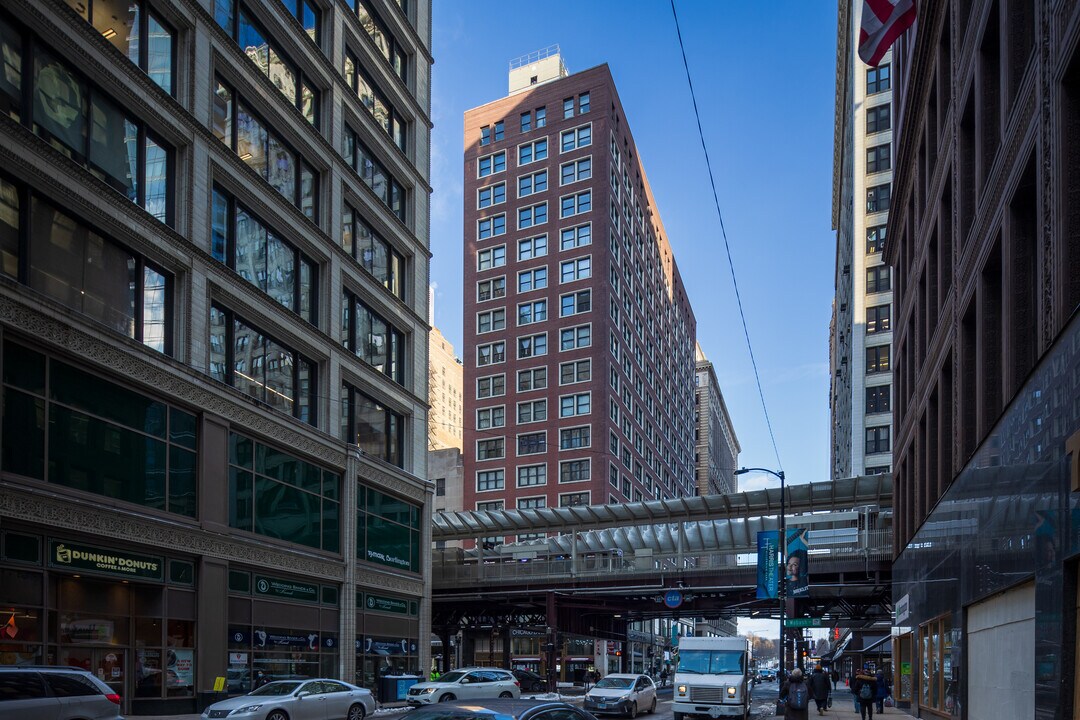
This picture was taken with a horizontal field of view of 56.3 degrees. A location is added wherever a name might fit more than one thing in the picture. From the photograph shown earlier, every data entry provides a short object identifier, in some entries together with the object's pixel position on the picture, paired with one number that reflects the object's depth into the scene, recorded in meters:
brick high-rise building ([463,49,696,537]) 90.31
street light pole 33.88
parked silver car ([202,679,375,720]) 21.48
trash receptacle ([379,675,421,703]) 37.72
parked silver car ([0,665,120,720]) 15.04
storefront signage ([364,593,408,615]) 38.53
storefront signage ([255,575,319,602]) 31.11
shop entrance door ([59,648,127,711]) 23.28
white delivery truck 29.33
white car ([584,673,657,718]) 32.28
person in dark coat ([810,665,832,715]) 32.41
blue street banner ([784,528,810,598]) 35.16
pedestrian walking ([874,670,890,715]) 34.91
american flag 19.38
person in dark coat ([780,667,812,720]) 20.62
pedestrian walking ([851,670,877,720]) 30.77
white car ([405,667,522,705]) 34.00
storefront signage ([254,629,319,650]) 30.79
